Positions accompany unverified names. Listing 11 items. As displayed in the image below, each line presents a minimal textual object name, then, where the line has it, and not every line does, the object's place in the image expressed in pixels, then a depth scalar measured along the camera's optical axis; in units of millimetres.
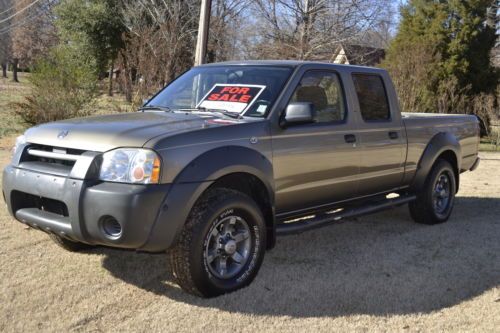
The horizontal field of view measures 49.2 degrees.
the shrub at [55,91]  12664
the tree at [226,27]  22266
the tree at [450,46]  18250
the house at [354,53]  23216
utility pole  10641
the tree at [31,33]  50969
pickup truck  3723
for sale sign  4691
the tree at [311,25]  22219
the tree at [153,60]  13203
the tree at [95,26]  27922
